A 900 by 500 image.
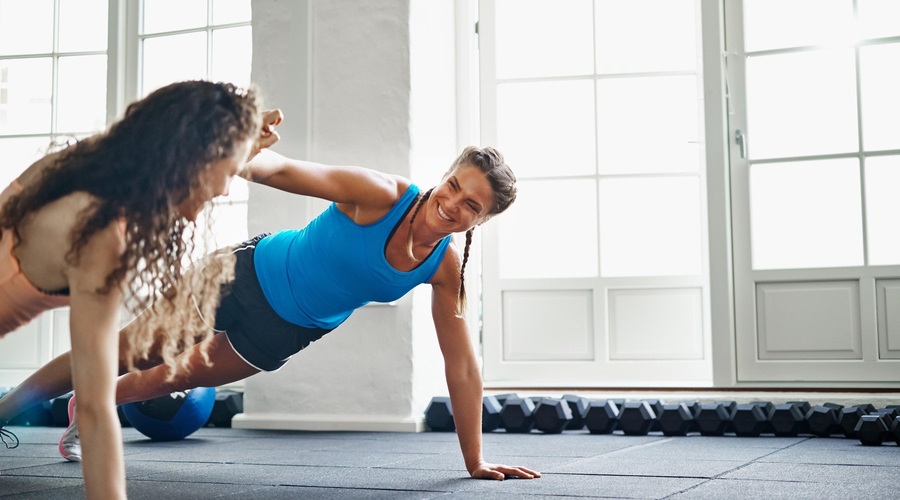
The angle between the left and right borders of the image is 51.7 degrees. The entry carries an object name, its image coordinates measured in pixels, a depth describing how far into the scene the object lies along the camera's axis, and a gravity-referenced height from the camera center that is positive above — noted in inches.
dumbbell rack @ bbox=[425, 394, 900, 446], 146.9 -17.3
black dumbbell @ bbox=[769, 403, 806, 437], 147.8 -17.5
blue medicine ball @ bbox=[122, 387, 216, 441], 139.5 -14.6
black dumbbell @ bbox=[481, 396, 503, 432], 162.1 -17.6
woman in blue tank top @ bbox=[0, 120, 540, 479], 92.1 +4.0
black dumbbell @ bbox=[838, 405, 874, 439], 142.8 -16.7
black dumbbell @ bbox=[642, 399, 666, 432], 154.9 -16.1
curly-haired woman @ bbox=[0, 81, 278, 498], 58.0 +6.6
